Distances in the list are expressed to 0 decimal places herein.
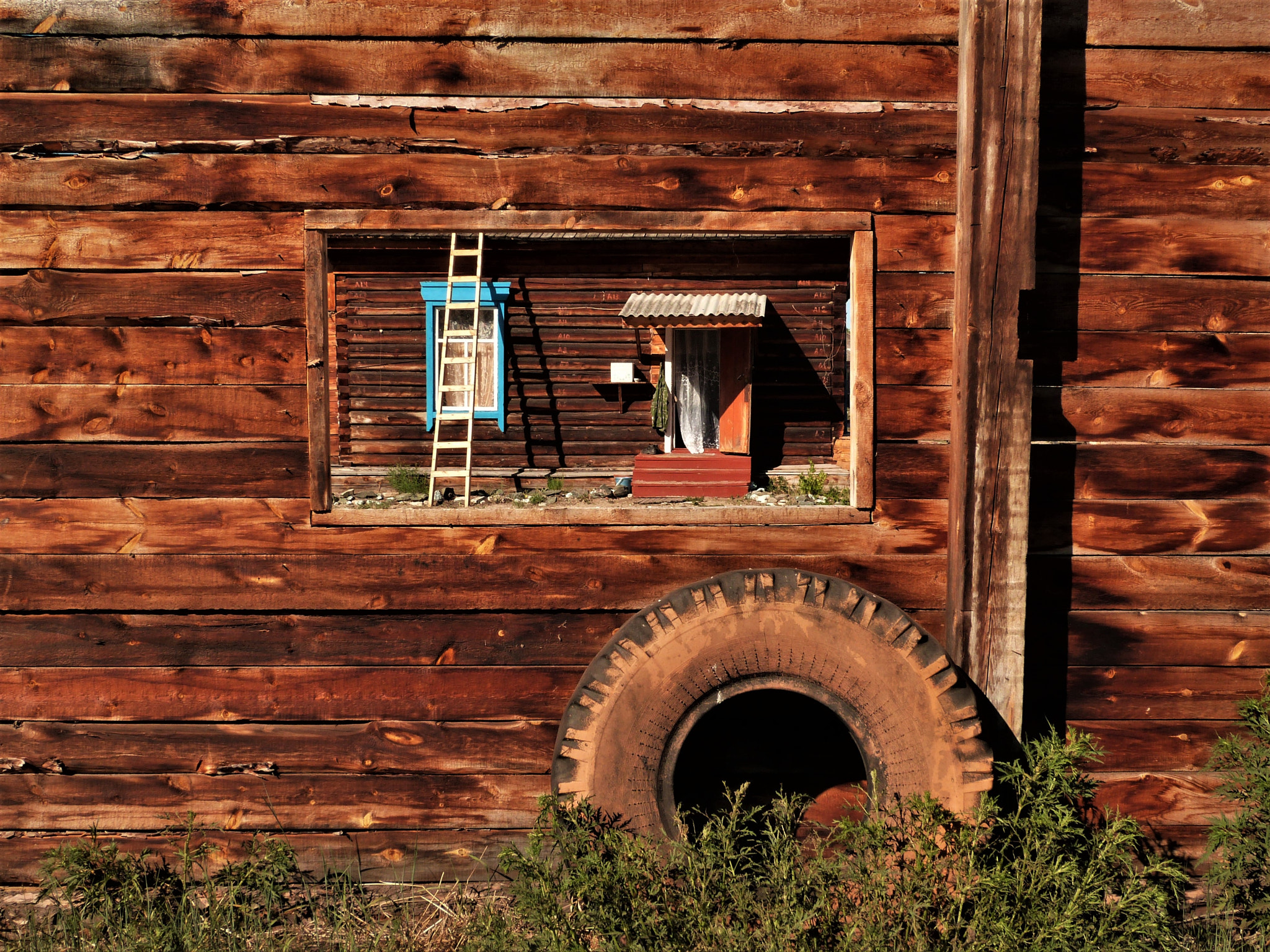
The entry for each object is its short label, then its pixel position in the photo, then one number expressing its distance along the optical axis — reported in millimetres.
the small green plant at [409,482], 8109
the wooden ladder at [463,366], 5547
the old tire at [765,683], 2922
